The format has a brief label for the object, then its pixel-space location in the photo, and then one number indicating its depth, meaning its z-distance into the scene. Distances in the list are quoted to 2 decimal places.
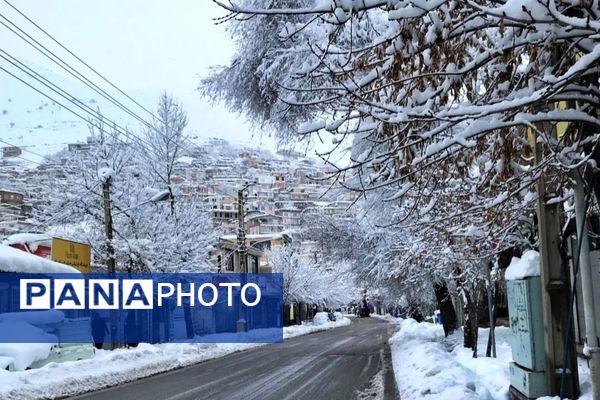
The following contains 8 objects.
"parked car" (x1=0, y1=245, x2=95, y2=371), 17.55
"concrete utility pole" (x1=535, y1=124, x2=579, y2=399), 8.75
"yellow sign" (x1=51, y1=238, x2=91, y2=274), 23.80
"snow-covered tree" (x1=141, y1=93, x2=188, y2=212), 34.78
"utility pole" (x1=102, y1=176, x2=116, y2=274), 25.08
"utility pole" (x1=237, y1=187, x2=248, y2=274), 39.28
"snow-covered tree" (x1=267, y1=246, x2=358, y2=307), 70.44
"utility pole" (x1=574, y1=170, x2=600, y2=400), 6.79
